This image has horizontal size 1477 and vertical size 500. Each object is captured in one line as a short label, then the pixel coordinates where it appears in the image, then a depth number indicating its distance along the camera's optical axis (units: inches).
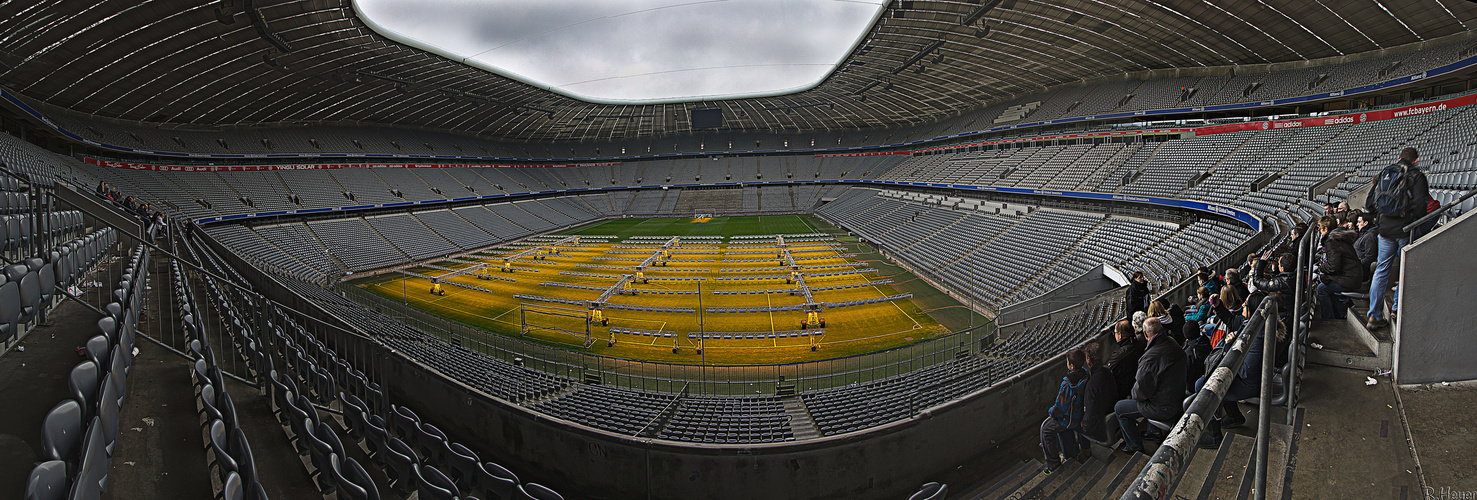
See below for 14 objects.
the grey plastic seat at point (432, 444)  326.0
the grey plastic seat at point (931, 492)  280.4
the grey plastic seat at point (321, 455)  205.2
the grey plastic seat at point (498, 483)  283.0
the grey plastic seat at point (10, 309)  209.5
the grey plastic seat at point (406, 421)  344.5
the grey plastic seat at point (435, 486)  230.4
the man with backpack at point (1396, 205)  213.9
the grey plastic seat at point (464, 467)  300.4
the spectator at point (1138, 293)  393.1
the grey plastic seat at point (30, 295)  233.6
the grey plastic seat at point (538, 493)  279.9
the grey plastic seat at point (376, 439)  273.4
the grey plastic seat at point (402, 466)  257.6
